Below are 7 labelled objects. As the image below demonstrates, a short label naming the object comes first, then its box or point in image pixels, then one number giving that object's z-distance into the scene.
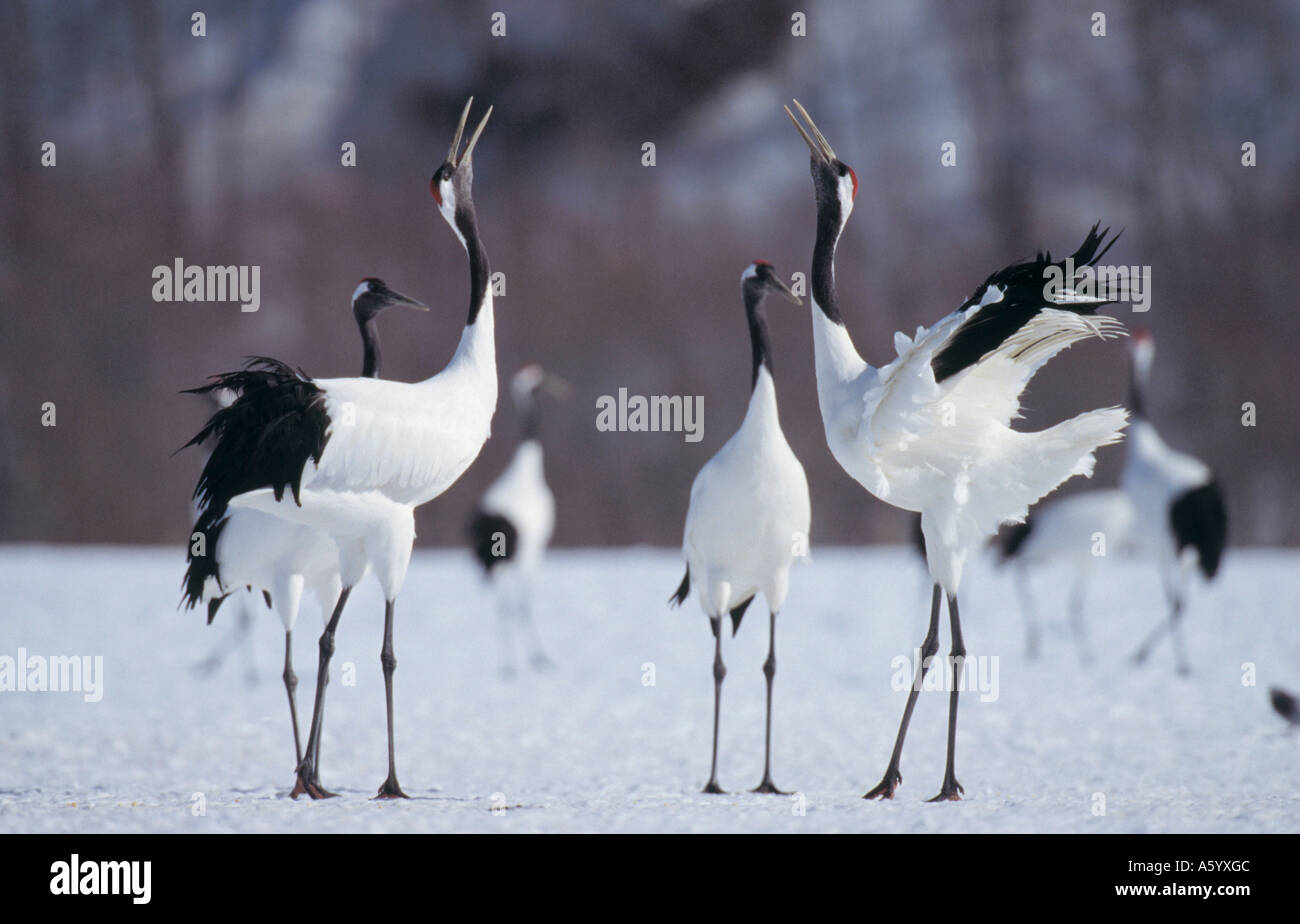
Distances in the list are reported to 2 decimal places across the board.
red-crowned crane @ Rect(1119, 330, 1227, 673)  17.84
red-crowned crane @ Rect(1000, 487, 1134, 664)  19.50
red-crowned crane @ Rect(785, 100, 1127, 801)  8.89
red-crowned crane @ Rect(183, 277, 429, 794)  10.23
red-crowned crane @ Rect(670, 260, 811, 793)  10.30
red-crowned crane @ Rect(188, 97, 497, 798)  9.27
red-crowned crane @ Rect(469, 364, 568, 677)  18.87
